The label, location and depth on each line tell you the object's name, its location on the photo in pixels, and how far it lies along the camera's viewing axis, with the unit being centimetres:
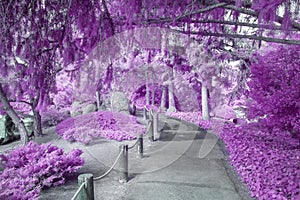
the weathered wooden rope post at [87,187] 249
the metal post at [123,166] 408
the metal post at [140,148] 553
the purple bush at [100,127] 749
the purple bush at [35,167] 303
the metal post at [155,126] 796
